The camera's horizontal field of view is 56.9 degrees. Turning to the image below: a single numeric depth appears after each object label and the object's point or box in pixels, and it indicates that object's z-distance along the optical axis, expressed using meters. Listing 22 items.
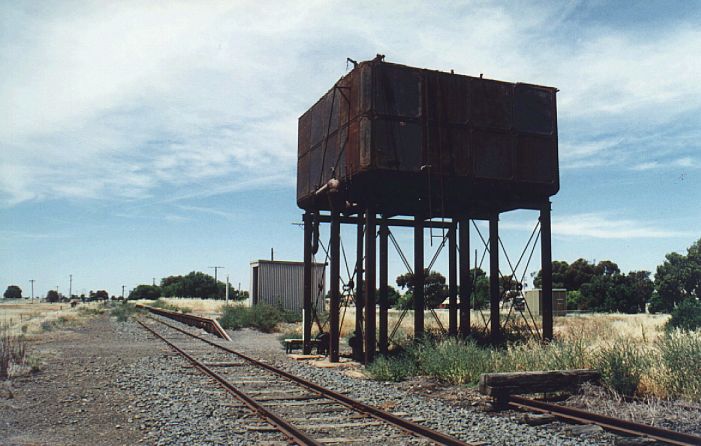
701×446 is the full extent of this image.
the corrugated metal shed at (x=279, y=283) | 41.88
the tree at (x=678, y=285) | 51.81
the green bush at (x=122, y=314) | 46.02
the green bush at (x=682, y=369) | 9.84
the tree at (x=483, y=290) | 61.78
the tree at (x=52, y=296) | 154.38
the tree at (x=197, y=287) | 125.87
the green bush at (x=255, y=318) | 33.03
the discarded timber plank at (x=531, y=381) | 10.09
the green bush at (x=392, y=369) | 13.59
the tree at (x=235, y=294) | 119.41
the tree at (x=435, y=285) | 73.05
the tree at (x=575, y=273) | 78.50
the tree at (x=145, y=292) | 143.75
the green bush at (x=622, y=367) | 10.28
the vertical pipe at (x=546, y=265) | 16.62
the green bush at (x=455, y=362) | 12.55
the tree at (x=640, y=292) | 58.72
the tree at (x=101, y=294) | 151.98
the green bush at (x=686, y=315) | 23.91
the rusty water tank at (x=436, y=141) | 15.35
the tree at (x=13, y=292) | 184.75
